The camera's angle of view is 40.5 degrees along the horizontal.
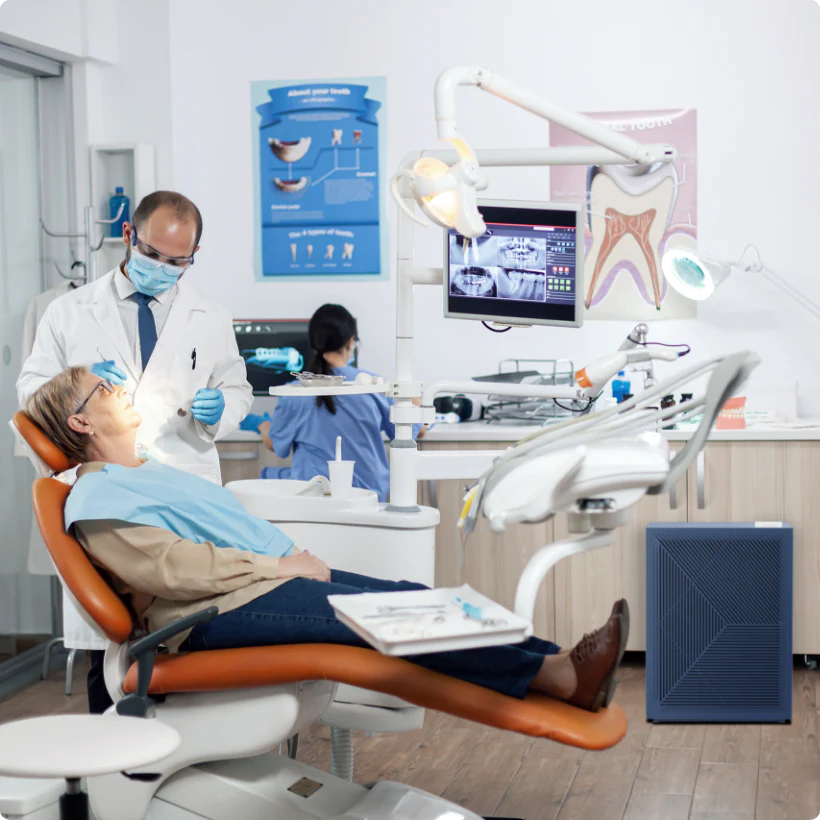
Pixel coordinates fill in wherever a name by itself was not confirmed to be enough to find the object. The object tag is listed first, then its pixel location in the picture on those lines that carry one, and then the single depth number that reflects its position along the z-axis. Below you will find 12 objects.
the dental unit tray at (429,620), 1.58
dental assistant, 3.36
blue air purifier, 3.11
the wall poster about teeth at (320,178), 4.13
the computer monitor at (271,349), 3.88
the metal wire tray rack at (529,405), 3.75
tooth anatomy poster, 3.93
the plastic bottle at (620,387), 3.79
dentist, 2.72
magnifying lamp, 3.60
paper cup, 2.57
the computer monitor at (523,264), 2.54
